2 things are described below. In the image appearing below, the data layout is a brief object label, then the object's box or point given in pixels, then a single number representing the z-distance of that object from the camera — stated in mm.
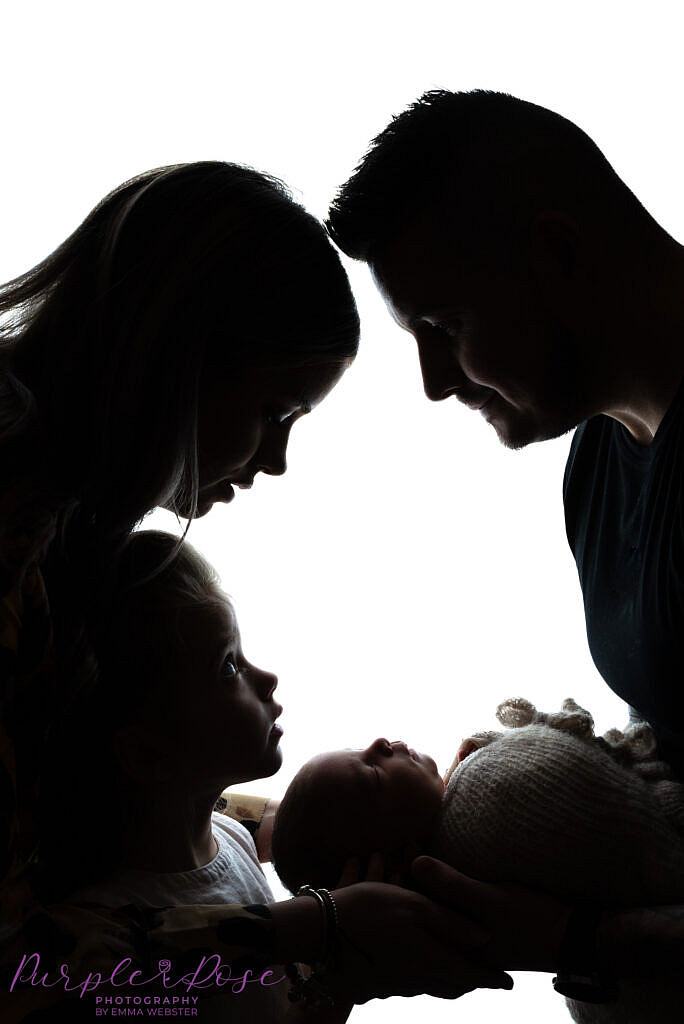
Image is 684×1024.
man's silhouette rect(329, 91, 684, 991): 1222
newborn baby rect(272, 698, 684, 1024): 1109
